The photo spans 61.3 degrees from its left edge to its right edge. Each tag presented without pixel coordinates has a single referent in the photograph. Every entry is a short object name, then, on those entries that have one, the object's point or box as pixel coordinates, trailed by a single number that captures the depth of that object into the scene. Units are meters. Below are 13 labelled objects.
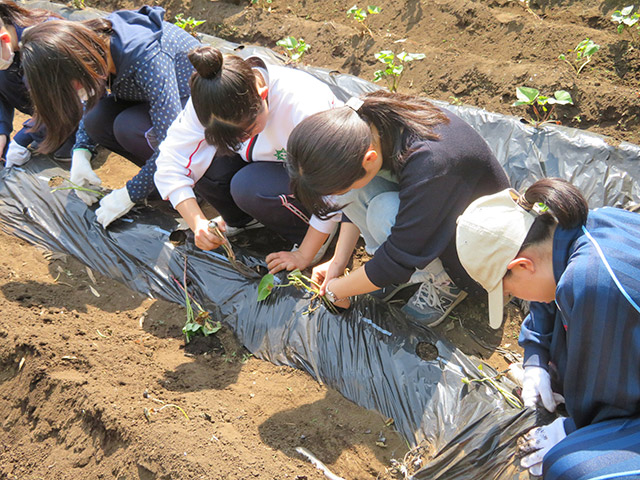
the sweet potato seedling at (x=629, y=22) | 2.47
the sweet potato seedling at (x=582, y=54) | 2.47
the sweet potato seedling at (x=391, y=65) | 2.60
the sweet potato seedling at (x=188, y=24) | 3.28
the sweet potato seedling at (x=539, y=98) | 2.27
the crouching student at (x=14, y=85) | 2.19
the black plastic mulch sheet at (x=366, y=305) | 1.43
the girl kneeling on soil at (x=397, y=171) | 1.32
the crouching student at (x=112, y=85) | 1.79
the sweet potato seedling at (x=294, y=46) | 2.94
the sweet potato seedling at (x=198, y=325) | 1.87
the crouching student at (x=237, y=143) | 1.55
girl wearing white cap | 1.06
